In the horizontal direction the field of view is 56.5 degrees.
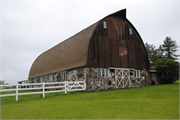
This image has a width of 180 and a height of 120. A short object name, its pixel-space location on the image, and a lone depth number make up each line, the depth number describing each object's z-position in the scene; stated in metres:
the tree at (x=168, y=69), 24.55
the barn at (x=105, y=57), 18.80
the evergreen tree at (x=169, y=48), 51.91
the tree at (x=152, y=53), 54.00
